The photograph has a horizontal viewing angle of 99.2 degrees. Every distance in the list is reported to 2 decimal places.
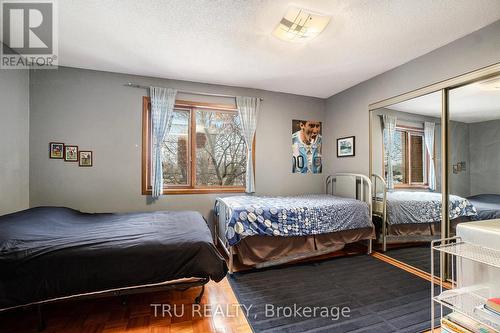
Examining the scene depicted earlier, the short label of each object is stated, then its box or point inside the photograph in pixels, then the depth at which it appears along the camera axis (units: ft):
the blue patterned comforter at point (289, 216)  7.78
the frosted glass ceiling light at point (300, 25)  5.81
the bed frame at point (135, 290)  5.10
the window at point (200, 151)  10.66
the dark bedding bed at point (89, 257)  4.75
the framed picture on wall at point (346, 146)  11.44
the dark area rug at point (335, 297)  5.44
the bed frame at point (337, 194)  8.52
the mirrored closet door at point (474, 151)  6.63
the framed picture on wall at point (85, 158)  9.40
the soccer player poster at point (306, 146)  12.66
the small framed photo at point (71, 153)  9.22
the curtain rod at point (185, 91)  9.93
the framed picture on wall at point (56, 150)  9.05
